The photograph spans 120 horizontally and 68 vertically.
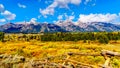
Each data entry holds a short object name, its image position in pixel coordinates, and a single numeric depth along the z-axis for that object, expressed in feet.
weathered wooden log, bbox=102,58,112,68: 14.46
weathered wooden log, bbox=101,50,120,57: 15.66
